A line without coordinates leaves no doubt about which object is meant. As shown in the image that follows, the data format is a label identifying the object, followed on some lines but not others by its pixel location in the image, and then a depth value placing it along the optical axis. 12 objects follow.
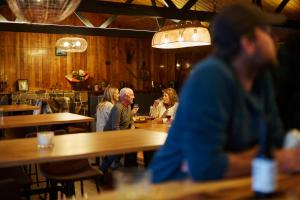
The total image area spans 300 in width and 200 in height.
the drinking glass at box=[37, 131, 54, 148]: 2.75
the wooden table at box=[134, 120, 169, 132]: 4.94
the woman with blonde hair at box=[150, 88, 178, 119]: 6.10
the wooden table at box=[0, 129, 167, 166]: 2.47
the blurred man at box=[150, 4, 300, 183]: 1.27
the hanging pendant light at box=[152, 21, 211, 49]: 4.96
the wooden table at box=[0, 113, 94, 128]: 4.52
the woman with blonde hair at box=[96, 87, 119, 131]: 5.96
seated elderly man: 5.27
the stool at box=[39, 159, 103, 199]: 3.24
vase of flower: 11.65
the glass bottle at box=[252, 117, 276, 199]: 1.15
